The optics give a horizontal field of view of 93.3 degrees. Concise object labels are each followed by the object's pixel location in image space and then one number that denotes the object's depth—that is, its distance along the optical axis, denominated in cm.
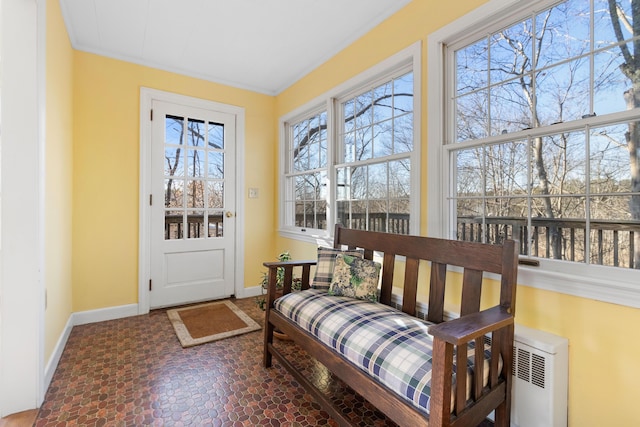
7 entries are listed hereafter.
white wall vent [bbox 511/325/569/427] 133
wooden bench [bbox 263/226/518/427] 106
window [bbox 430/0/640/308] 135
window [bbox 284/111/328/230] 323
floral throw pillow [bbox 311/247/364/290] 218
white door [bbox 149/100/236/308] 324
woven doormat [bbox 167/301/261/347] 257
